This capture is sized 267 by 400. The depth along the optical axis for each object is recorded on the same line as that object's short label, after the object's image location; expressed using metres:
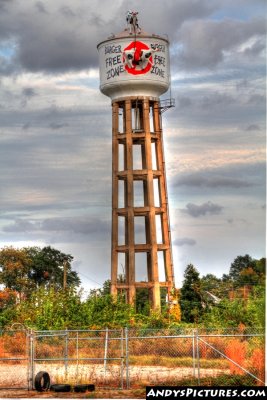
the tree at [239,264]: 135.00
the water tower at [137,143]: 70.44
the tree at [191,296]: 68.62
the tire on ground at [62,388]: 33.31
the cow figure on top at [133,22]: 73.38
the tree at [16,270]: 100.94
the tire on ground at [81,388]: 33.31
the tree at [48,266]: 112.06
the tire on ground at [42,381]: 33.78
